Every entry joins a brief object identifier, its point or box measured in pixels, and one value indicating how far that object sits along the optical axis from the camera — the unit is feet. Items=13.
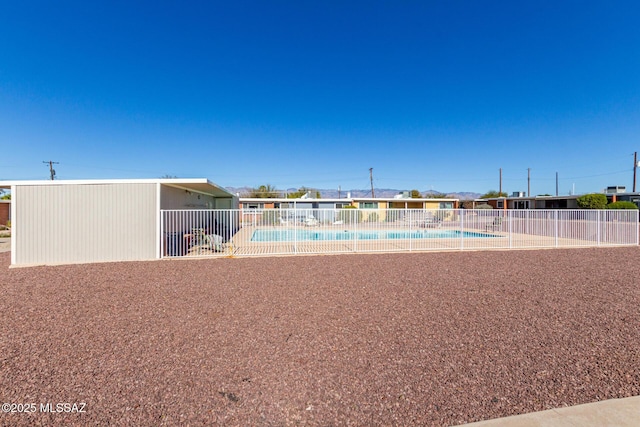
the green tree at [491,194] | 182.89
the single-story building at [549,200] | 86.28
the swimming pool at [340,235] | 42.37
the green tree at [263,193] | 158.33
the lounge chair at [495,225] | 47.42
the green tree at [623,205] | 73.46
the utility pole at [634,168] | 103.79
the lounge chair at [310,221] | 42.27
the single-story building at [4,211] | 74.08
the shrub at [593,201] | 80.51
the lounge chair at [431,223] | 46.19
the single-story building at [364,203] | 99.35
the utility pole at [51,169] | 127.85
